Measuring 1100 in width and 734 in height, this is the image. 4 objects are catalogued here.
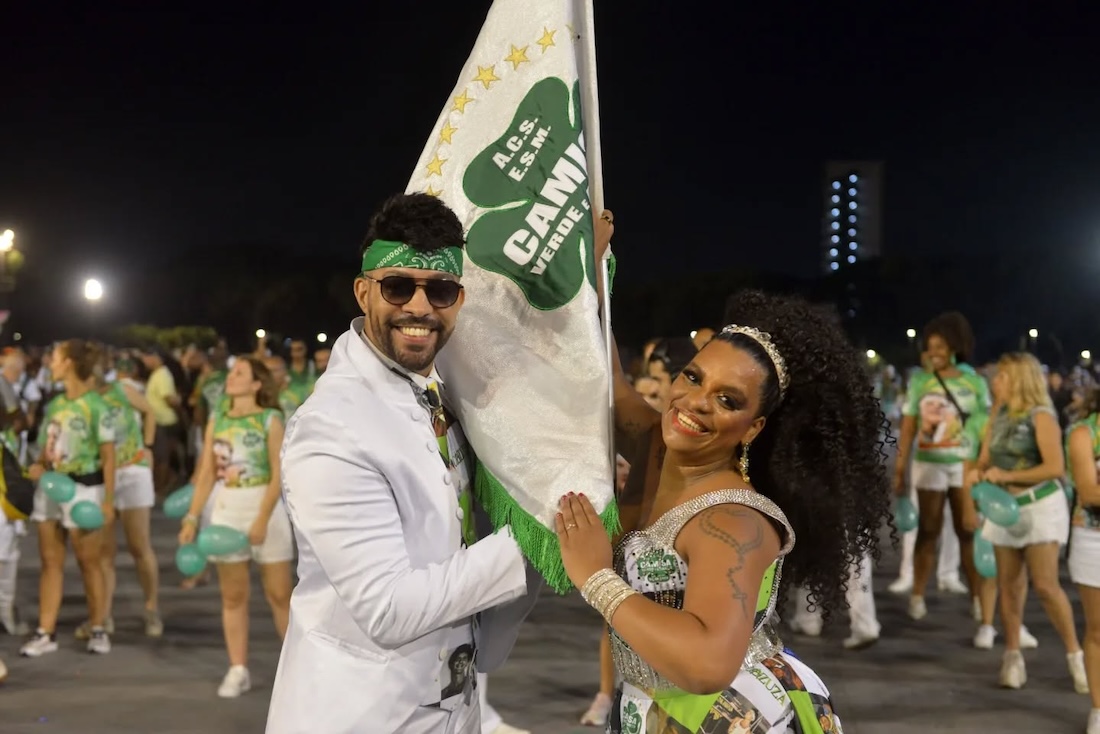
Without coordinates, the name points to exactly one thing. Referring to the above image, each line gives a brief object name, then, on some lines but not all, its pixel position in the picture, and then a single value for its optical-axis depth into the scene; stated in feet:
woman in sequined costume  7.63
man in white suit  7.22
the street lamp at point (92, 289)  60.68
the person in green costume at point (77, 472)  23.58
